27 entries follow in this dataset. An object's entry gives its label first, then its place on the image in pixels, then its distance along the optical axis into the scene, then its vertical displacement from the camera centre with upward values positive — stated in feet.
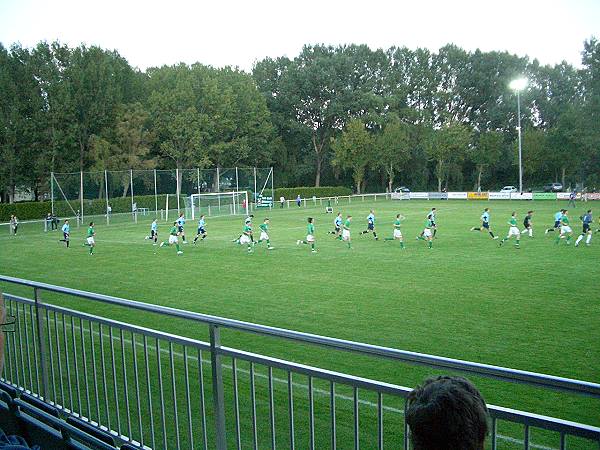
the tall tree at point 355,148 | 222.48 +10.62
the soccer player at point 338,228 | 92.68 -8.30
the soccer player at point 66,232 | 90.76 -7.66
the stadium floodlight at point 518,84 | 173.68 +26.36
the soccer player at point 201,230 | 91.81 -7.94
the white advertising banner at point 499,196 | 190.80 -7.67
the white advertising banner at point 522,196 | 184.75 -7.60
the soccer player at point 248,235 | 80.25 -7.85
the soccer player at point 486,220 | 88.33 -7.11
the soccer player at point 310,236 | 79.71 -8.17
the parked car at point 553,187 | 222.89 -6.16
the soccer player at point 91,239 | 83.15 -8.13
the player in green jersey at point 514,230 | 78.59 -7.81
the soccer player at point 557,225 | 83.22 -7.94
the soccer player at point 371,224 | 93.37 -7.70
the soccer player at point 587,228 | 76.96 -7.55
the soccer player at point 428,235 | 80.38 -8.51
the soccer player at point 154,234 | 88.48 -8.27
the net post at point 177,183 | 151.23 -0.72
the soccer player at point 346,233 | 83.20 -8.15
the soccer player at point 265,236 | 83.51 -8.34
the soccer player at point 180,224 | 85.47 -6.39
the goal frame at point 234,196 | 154.61 -4.56
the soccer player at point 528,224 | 85.51 -7.62
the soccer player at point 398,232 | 81.35 -8.01
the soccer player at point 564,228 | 78.43 -7.65
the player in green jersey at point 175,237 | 80.28 -7.90
